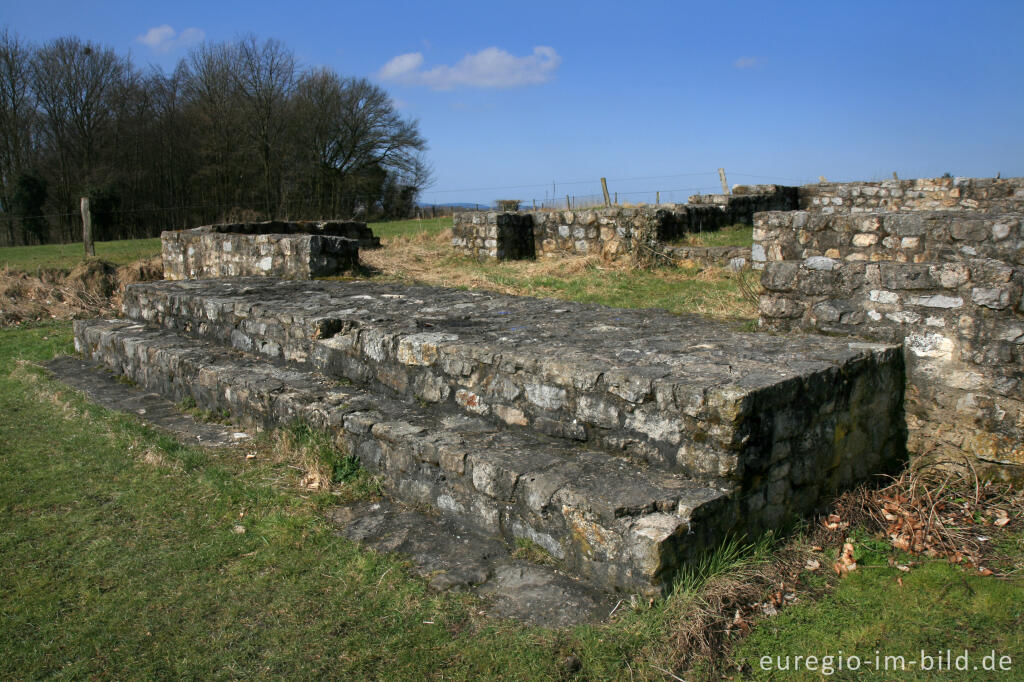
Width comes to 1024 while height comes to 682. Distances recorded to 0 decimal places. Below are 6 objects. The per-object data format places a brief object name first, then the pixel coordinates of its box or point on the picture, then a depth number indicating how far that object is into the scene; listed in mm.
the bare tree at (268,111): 30734
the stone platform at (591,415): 3178
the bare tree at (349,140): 31875
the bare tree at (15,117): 27422
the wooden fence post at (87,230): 14875
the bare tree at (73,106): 28375
